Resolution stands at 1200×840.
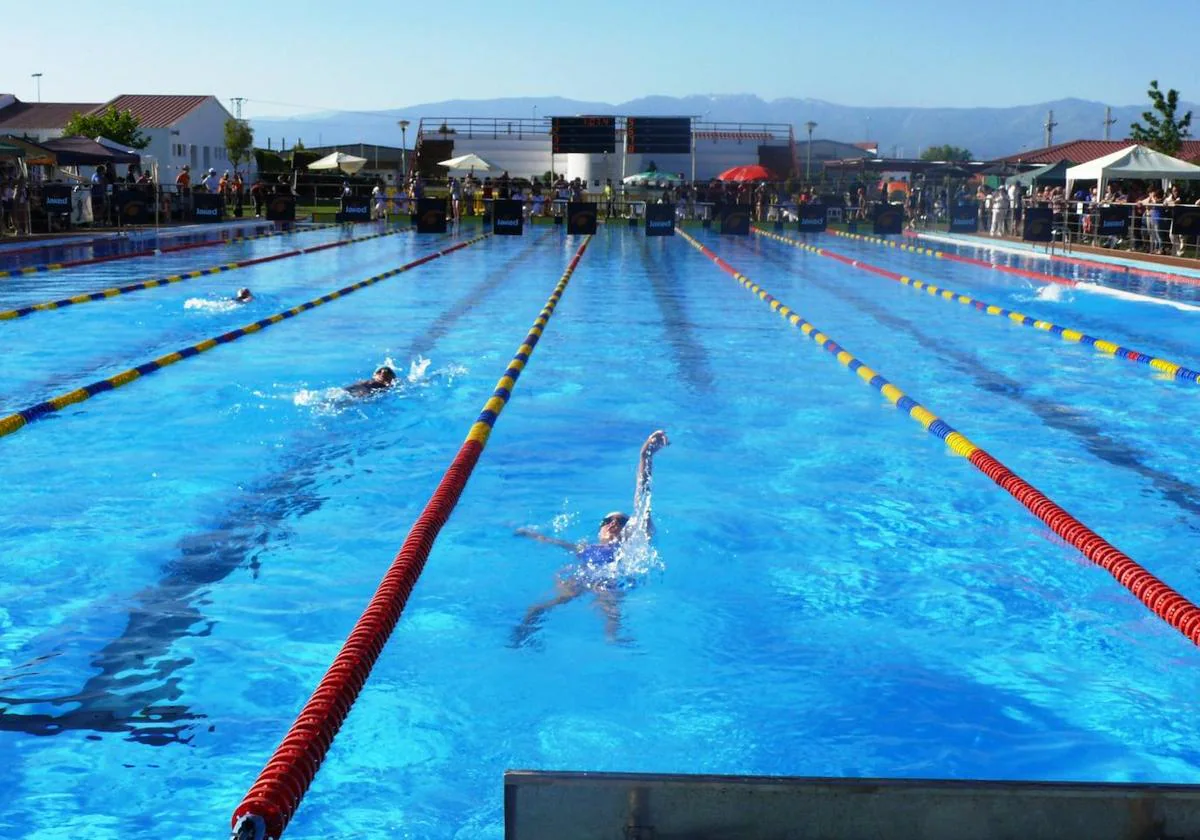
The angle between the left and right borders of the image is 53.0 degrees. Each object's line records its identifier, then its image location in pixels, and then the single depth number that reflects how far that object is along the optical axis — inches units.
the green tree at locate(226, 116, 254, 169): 2285.9
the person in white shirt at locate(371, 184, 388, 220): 1257.4
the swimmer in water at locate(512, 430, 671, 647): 194.4
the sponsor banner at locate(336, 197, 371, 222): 1187.9
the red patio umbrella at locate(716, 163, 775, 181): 1422.2
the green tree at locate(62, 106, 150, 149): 1605.7
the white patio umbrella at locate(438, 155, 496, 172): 1449.3
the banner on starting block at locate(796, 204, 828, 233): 1196.5
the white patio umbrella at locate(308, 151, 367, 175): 1492.4
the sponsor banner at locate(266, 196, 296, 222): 1194.6
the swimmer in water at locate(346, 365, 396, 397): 331.0
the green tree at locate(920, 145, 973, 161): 4019.2
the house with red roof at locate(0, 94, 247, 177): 2084.2
